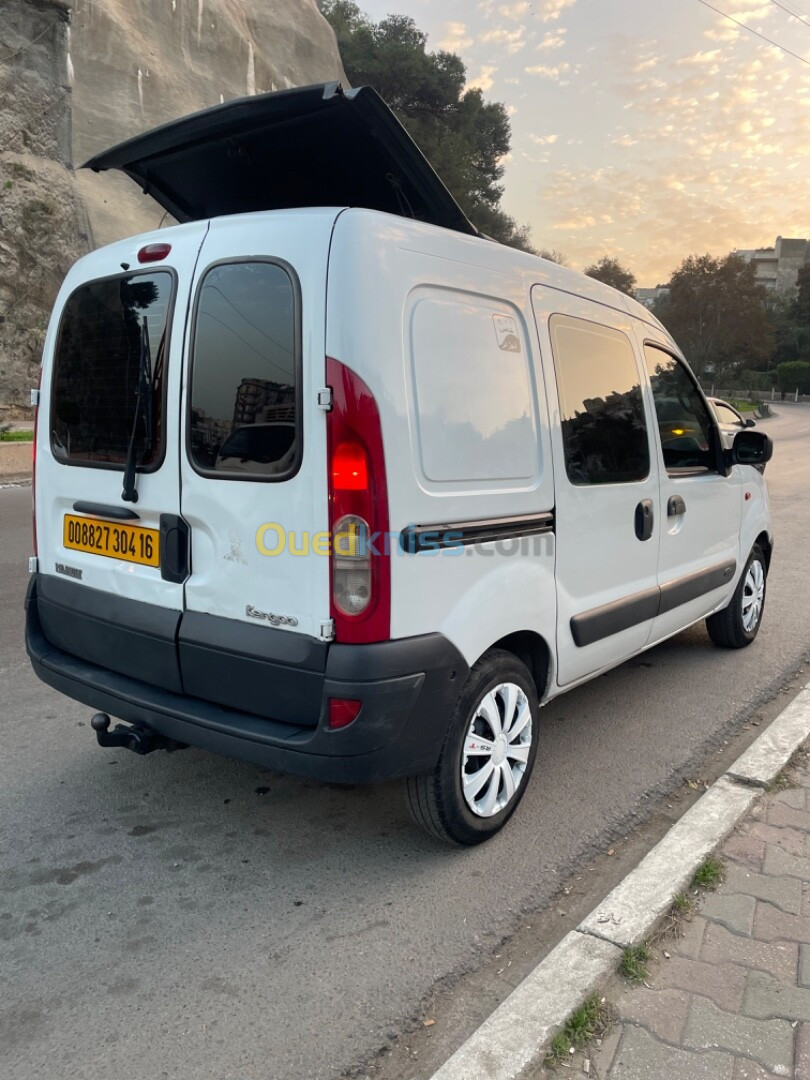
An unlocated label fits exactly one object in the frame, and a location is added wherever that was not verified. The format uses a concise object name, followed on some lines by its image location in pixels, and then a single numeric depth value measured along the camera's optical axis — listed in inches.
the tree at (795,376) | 2459.4
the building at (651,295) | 2966.5
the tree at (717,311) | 2215.8
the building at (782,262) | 3961.6
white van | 94.6
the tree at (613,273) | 2398.3
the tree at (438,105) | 1385.3
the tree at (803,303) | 2753.4
